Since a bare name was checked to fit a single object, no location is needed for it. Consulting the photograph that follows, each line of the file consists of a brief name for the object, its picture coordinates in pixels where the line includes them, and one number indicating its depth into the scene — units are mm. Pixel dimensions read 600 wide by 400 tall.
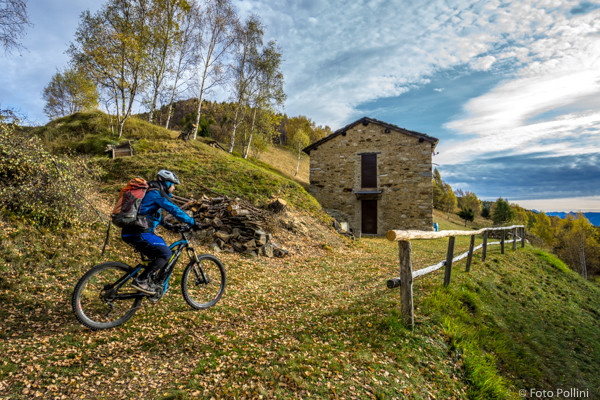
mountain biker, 3938
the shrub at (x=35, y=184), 5691
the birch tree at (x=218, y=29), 22594
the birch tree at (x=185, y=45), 21984
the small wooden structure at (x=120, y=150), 15492
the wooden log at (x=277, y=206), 11836
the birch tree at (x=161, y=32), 19641
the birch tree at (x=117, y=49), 17188
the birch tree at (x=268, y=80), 25259
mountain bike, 3720
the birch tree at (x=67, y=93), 24927
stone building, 18750
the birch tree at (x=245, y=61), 24297
